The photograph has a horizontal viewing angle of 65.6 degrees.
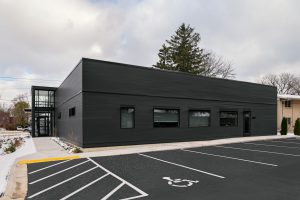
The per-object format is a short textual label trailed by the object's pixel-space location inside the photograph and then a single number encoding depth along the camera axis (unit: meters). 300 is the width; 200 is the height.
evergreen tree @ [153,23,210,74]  42.88
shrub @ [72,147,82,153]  13.01
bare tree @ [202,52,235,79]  47.42
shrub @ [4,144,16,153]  13.69
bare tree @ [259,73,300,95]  56.34
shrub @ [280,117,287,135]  26.14
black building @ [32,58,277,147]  14.73
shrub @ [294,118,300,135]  26.70
